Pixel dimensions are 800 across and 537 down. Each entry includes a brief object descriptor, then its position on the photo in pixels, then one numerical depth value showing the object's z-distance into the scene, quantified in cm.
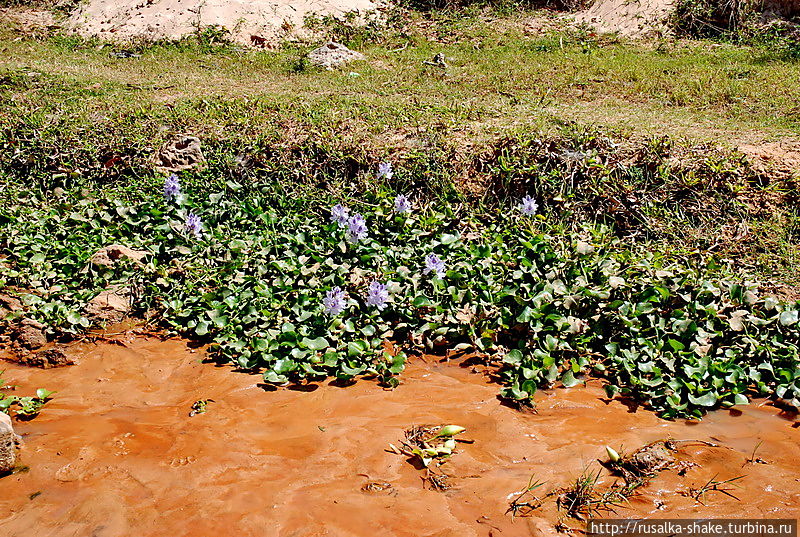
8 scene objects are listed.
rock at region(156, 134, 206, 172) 584
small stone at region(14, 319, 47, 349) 371
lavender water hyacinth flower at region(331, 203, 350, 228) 474
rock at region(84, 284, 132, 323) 402
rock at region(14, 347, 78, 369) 358
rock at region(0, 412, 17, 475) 243
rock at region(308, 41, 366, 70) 977
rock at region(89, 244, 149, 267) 436
